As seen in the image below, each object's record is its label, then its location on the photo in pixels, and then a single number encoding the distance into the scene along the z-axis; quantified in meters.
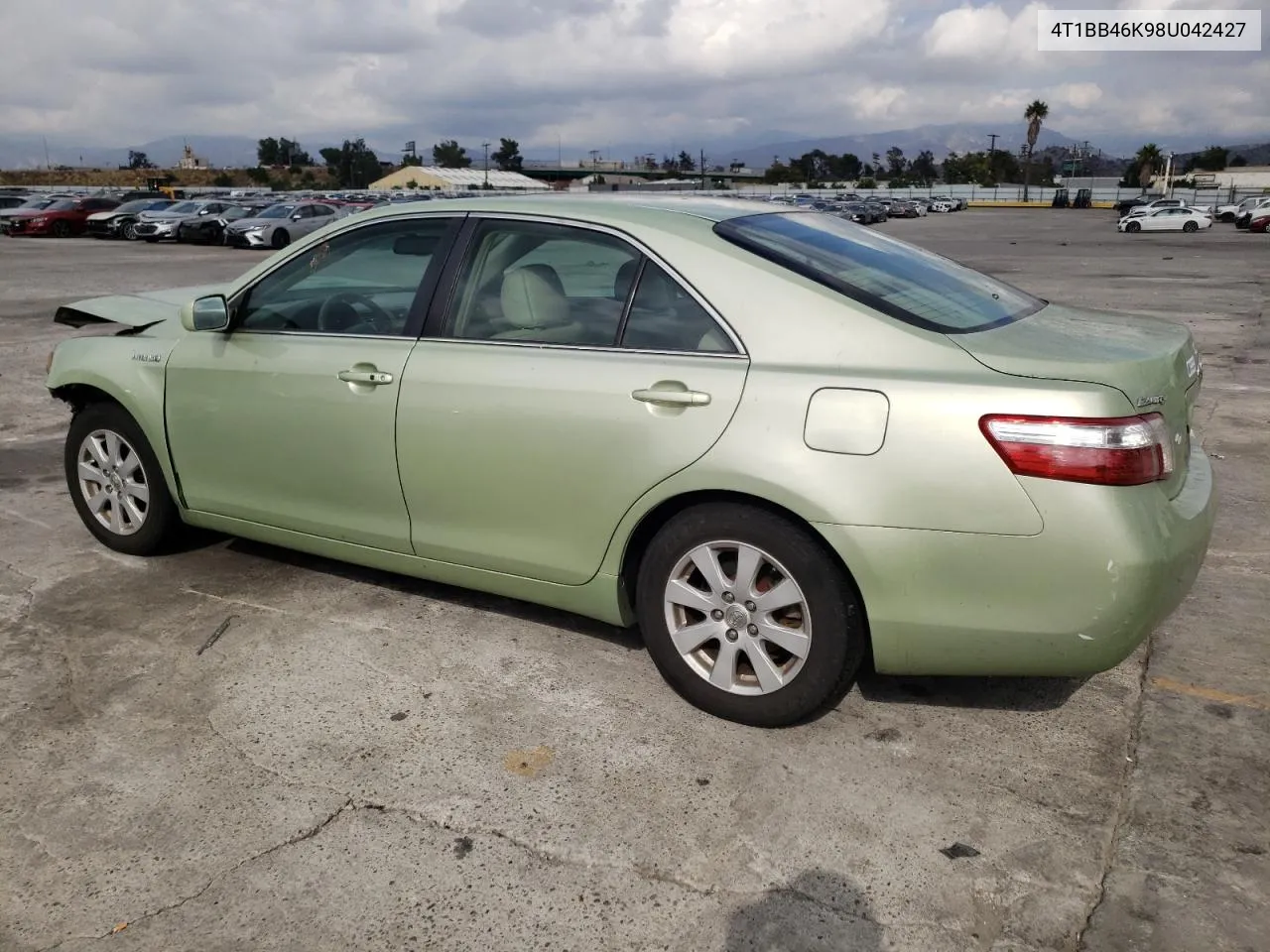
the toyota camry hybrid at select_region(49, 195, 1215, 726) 2.85
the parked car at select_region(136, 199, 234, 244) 33.75
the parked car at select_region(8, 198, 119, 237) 36.62
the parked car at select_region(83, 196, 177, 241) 35.91
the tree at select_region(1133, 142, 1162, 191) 106.06
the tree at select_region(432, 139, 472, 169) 162.12
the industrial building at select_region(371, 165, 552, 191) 109.62
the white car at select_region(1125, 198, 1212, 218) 46.53
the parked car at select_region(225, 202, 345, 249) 30.00
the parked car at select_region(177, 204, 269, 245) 32.44
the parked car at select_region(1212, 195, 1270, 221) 46.38
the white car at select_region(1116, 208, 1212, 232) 45.72
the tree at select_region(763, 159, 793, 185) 145.38
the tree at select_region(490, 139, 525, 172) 159.38
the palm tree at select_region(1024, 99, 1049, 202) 117.25
